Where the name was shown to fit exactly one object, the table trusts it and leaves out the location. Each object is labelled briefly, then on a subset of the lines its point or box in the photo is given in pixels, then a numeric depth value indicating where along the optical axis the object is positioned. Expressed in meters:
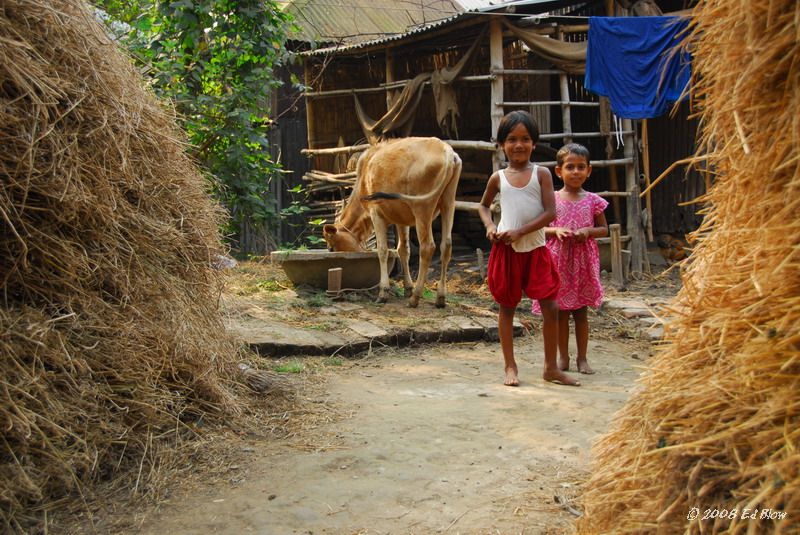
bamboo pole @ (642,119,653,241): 10.03
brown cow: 7.15
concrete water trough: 7.17
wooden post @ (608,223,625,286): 8.25
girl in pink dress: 4.68
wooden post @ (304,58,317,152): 13.21
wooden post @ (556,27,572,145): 9.94
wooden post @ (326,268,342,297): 7.12
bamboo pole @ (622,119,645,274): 9.73
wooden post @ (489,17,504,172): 9.66
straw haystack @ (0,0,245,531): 2.60
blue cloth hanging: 8.55
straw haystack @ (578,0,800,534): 1.47
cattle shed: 9.73
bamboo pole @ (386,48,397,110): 11.81
